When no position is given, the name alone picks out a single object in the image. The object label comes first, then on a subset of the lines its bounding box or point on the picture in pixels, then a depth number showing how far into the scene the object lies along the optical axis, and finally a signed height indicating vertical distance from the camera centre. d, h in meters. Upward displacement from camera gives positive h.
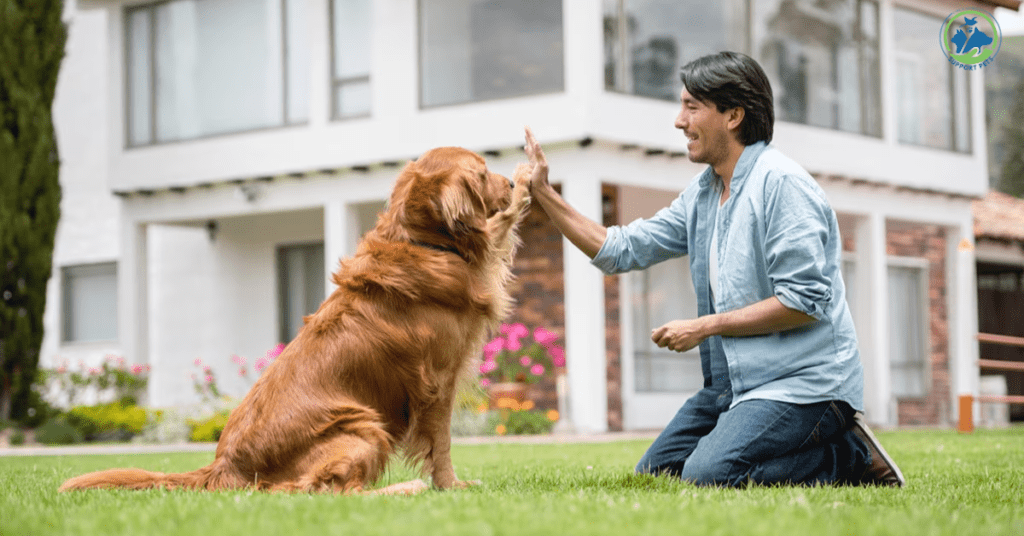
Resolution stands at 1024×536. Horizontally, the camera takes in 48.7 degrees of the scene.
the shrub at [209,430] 12.91 -1.07
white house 12.93 +2.22
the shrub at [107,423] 13.75 -1.02
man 4.46 +0.02
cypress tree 13.47 +1.88
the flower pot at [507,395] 12.70 -0.74
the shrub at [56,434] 12.98 -1.08
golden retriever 4.08 -0.09
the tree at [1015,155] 38.53 +5.67
